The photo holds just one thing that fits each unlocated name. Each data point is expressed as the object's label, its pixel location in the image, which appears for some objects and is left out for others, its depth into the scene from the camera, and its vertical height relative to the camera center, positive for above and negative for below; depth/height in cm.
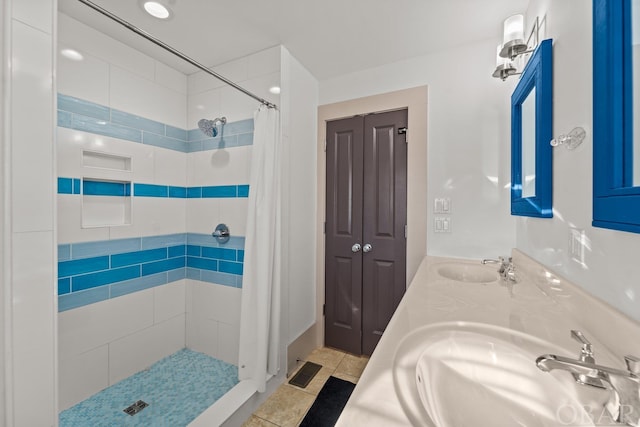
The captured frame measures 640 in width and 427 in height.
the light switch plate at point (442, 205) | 184 +6
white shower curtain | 175 -30
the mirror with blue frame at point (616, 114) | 60 +25
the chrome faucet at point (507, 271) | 128 -29
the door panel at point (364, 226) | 203 -11
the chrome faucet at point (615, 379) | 44 -29
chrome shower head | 204 +68
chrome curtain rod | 108 +83
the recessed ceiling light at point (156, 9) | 152 +121
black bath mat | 149 -119
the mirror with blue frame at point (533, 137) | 110 +38
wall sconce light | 128 +87
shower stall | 159 -15
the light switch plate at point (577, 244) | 84 -10
